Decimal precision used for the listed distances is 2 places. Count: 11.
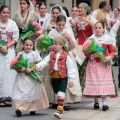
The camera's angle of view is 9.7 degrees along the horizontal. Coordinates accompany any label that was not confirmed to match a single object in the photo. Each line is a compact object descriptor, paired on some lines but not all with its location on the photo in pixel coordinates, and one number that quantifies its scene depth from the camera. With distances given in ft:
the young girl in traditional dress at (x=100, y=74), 39.81
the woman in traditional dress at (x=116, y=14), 69.88
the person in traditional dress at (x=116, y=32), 47.87
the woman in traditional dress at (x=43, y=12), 53.73
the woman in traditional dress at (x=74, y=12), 55.05
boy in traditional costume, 36.91
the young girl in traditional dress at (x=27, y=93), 37.70
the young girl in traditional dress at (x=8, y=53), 42.04
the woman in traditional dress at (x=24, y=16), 44.16
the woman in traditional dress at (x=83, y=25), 43.24
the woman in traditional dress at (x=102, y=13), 58.44
